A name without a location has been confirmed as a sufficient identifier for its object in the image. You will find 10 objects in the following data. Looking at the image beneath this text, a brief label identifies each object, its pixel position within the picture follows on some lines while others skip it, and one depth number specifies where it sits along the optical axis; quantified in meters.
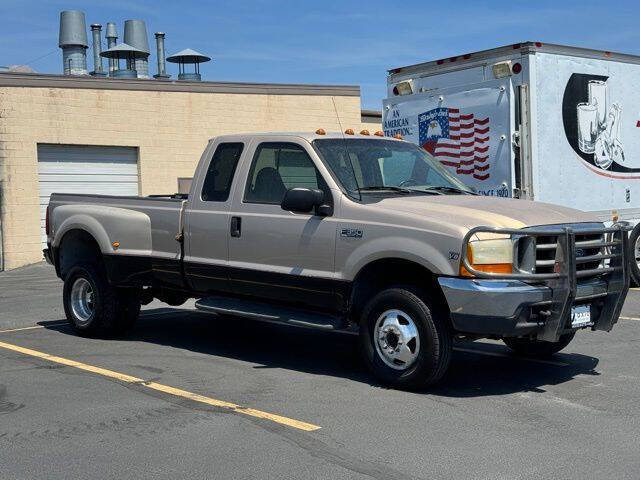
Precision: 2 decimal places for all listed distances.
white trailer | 11.12
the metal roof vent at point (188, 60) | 30.97
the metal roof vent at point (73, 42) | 30.83
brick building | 20.77
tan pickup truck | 6.68
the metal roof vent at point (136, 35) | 32.41
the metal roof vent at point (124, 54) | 29.75
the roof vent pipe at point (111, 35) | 33.12
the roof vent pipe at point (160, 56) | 32.62
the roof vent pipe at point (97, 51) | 31.83
